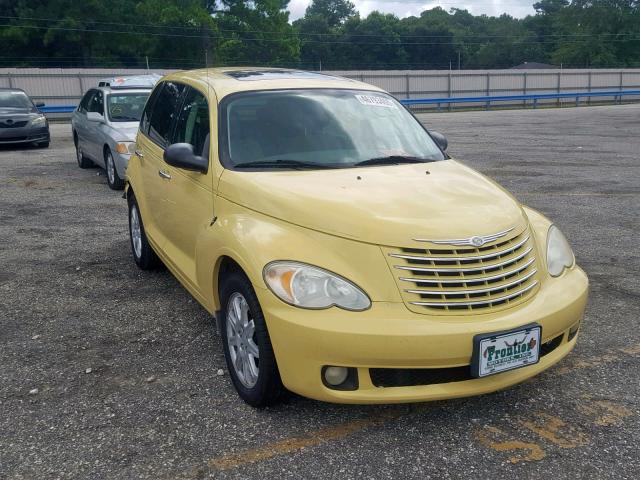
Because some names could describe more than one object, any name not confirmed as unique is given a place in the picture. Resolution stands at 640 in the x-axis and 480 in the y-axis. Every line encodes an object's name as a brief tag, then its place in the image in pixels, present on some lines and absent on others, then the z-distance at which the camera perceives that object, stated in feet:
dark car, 49.93
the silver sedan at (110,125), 32.76
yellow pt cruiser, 10.14
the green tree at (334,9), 362.53
